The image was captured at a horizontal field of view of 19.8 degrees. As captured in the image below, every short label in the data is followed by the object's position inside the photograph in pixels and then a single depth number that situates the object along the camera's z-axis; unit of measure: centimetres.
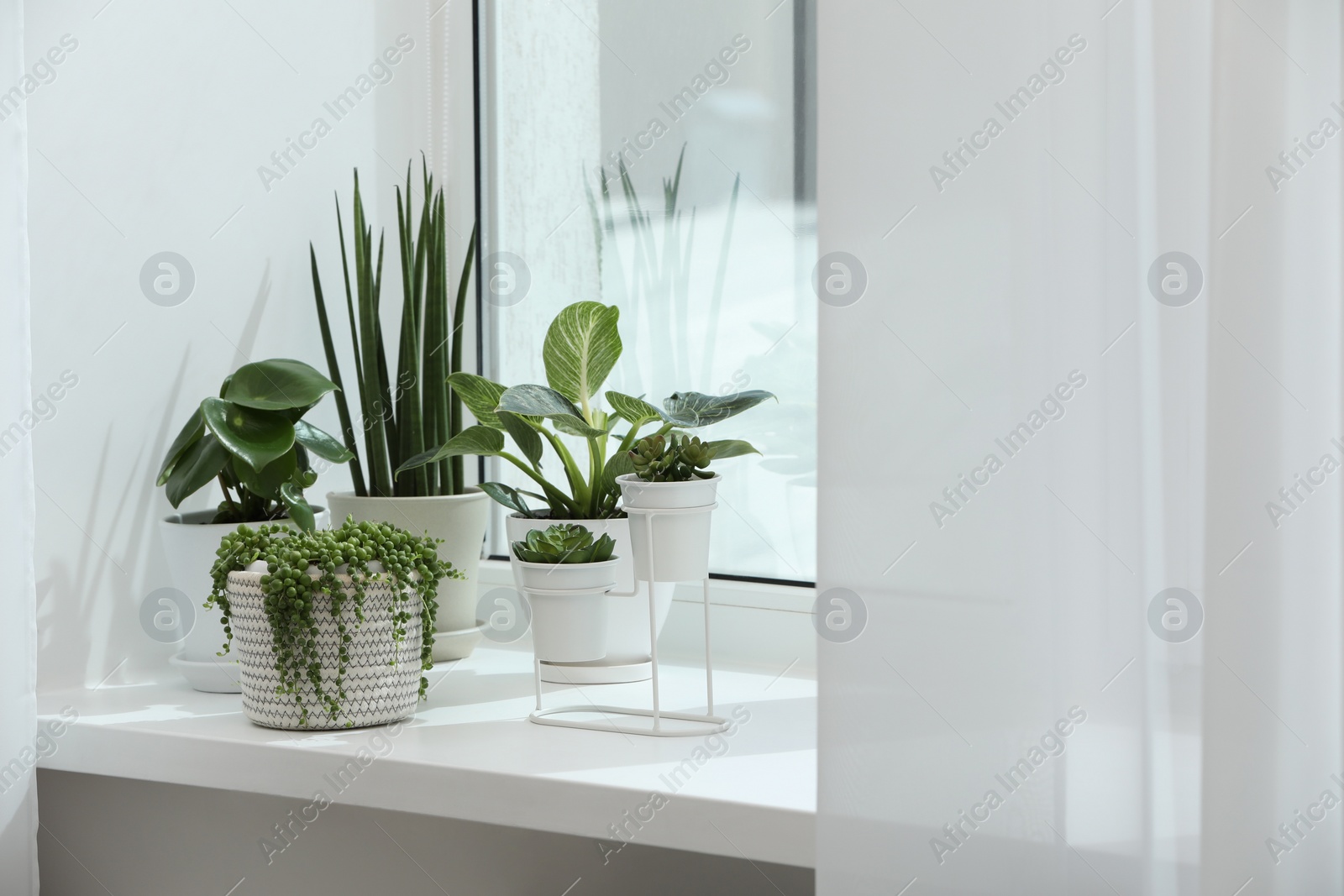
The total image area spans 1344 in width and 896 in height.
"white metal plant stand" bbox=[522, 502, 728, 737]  248
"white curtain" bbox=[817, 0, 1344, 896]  226
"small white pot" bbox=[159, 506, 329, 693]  258
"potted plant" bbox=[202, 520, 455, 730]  248
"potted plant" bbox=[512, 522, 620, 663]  252
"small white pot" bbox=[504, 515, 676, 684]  257
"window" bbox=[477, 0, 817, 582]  268
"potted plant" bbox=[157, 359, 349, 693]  255
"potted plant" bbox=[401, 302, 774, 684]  255
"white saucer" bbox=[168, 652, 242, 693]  259
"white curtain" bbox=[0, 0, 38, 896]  248
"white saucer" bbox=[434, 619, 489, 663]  267
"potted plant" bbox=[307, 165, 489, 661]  265
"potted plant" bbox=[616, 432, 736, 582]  248
